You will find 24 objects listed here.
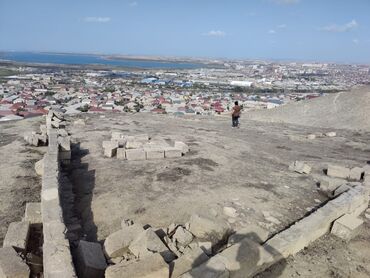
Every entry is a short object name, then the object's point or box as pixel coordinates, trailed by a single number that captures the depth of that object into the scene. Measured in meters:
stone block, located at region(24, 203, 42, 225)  5.02
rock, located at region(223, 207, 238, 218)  5.66
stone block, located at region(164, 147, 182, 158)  8.58
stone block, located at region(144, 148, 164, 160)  8.38
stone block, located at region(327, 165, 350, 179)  7.82
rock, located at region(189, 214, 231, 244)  4.90
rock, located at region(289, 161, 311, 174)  8.12
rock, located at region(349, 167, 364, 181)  7.60
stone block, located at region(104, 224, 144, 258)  4.31
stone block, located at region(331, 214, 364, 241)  5.18
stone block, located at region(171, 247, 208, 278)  3.82
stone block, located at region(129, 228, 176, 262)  4.26
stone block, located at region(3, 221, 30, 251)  4.32
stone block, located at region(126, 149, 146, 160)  8.27
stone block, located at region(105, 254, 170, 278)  3.54
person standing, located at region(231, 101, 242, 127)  14.42
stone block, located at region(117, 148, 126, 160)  8.34
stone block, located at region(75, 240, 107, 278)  3.83
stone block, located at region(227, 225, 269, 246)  4.63
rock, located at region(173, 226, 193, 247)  4.72
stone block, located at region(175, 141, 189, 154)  8.84
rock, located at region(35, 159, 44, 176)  7.32
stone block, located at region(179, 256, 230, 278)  3.64
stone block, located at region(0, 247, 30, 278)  3.62
